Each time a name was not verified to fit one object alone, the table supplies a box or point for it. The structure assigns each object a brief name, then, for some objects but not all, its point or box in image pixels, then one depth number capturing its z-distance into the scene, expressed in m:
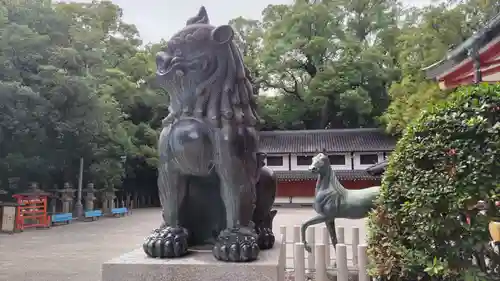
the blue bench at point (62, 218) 13.99
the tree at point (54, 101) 13.58
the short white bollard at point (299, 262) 4.39
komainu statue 2.02
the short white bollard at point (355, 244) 5.56
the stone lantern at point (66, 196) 15.89
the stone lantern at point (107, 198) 18.98
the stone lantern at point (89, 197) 17.34
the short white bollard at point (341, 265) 3.95
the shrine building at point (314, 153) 25.30
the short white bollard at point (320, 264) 4.21
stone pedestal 1.84
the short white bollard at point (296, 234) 5.97
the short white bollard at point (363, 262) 4.12
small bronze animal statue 6.07
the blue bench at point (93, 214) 16.23
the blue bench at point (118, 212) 18.50
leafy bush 2.85
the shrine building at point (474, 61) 4.09
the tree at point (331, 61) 27.08
